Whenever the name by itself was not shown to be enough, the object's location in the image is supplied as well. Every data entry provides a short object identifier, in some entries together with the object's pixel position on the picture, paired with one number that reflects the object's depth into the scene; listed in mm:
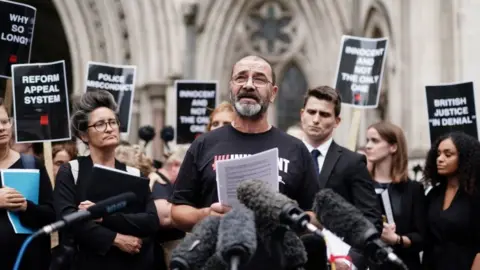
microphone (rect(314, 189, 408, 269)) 4359
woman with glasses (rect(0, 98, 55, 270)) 5637
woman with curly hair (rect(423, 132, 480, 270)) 6852
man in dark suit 5897
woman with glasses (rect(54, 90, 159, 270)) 5543
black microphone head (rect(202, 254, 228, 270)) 4551
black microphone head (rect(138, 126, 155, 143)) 10398
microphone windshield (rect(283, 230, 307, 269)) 4707
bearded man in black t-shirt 4988
